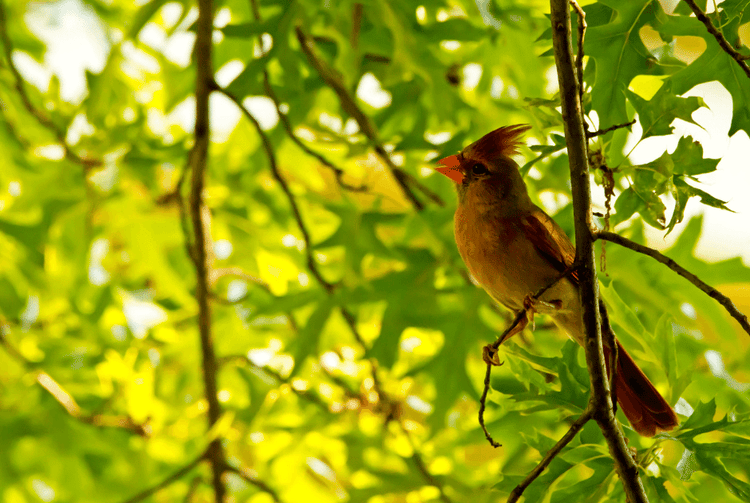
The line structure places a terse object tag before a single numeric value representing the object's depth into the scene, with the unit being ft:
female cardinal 19.15
